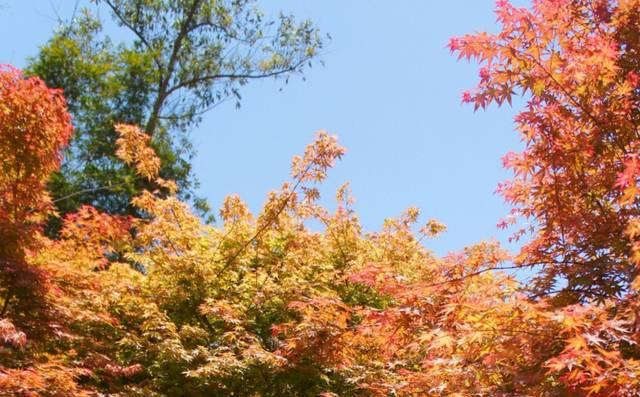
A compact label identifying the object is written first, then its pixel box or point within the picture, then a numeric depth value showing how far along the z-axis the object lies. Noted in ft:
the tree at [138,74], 57.36
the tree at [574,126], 16.51
